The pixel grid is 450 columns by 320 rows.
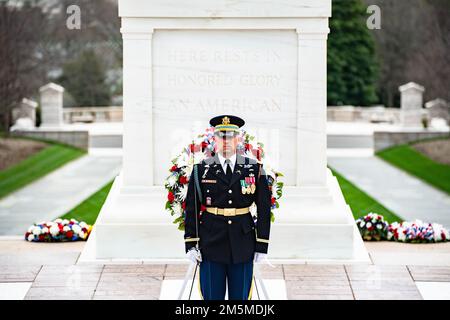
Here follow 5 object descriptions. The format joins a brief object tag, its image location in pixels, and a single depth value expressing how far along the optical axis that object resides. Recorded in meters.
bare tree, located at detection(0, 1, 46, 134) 26.61
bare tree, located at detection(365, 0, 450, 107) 39.06
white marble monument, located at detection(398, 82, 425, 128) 33.88
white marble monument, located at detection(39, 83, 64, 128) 33.00
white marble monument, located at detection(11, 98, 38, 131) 32.41
